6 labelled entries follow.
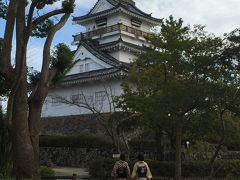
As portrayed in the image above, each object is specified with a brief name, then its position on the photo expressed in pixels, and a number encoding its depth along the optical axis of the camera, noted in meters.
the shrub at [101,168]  23.06
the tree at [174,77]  17.89
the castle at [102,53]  39.84
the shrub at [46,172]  19.00
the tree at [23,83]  15.22
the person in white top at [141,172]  12.55
